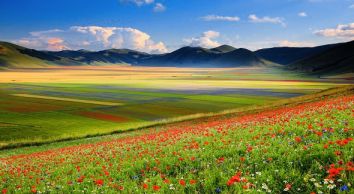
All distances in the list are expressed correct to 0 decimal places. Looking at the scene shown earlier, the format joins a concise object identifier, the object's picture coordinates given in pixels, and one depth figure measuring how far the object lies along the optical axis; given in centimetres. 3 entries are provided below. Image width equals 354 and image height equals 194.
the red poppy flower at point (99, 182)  957
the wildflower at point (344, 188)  670
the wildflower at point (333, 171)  726
